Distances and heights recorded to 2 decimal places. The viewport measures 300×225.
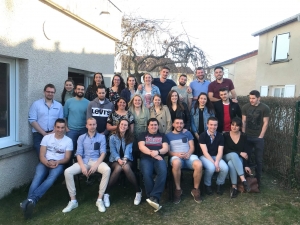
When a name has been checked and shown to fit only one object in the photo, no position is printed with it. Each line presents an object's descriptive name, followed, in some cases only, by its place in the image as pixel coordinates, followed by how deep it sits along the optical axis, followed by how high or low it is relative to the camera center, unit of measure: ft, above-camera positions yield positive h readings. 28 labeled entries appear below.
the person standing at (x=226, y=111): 15.66 -0.69
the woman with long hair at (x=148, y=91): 15.79 +0.31
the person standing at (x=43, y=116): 14.37 -1.35
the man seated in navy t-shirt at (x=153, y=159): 12.25 -3.21
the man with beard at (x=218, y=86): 16.66 +0.87
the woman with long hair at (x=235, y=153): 14.05 -2.91
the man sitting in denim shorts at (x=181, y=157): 13.41 -3.12
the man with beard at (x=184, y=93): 16.40 +0.28
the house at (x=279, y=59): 40.83 +7.27
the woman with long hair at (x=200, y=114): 15.33 -0.91
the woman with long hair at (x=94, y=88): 16.91 +0.35
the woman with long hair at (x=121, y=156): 13.03 -3.16
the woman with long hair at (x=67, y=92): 16.53 +0.02
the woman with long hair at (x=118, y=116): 14.47 -1.18
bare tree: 30.42 +5.79
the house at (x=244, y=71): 71.55 +7.99
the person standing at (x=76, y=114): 15.23 -1.22
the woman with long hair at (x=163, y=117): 14.93 -1.17
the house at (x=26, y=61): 13.35 +1.71
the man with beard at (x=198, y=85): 17.10 +0.84
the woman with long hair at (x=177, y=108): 15.17 -0.63
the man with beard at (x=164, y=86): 17.17 +0.68
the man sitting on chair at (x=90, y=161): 12.52 -3.41
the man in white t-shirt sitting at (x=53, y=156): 12.42 -3.23
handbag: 14.33 -4.56
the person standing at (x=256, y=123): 15.06 -1.29
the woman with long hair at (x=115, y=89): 16.80 +0.33
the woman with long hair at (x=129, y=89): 16.28 +0.37
